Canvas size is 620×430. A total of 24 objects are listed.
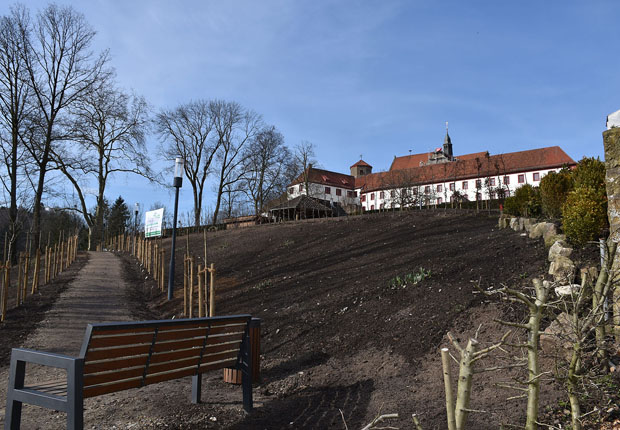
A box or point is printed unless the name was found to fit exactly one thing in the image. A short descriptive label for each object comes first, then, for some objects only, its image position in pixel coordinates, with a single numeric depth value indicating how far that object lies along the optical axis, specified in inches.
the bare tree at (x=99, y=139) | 946.1
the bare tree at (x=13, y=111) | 837.2
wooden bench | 118.2
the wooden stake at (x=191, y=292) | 348.2
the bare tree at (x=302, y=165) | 1591.5
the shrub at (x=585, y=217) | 250.2
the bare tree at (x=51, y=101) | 895.7
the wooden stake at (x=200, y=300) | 328.4
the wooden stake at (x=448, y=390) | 65.6
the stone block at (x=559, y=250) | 232.4
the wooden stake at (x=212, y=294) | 290.5
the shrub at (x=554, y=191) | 388.8
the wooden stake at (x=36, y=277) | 454.9
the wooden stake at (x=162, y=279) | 528.4
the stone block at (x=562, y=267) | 215.6
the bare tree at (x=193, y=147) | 1509.6
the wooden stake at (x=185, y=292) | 383.2
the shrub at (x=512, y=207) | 487.2
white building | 2041.1
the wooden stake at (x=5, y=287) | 343.3
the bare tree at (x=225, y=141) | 1553.9
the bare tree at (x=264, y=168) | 1512.1
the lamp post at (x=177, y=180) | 482.3
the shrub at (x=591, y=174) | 294.4
